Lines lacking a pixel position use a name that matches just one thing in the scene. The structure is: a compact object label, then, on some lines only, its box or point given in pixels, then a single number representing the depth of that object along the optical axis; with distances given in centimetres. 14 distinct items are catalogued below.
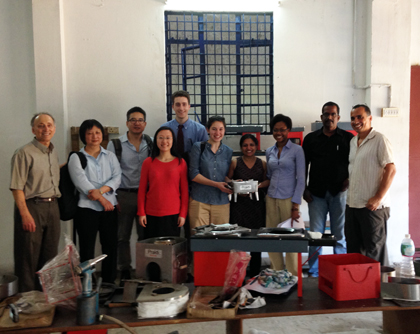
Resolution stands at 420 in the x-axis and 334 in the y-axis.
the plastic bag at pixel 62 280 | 173
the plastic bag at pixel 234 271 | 180
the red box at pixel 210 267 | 196
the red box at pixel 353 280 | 184
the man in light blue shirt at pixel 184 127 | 334
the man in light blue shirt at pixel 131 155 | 329
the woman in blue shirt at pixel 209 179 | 312
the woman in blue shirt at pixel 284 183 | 308
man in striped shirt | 280
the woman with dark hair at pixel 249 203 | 313
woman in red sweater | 291
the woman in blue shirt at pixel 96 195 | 283
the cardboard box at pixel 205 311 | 165
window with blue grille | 407
